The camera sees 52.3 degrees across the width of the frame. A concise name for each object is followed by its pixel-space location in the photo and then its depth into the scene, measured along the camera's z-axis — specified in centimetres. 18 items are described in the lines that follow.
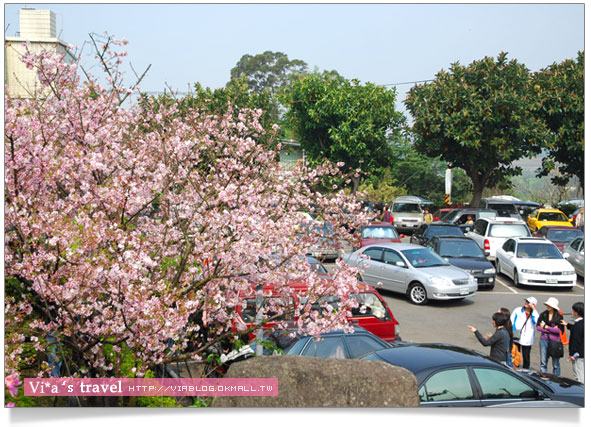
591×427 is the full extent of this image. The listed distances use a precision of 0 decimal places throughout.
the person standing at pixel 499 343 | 898
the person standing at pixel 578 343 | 838
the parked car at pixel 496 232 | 1989
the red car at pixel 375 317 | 1069
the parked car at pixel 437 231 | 2112
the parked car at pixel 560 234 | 2024
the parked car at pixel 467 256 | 1662
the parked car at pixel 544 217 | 2858
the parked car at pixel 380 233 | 2047
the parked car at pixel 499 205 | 2830
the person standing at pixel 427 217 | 2577
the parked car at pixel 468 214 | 2420
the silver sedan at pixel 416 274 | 1456
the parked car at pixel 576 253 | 1710
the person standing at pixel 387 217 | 2408
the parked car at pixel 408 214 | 2725
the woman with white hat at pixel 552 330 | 914
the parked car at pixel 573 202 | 3476
